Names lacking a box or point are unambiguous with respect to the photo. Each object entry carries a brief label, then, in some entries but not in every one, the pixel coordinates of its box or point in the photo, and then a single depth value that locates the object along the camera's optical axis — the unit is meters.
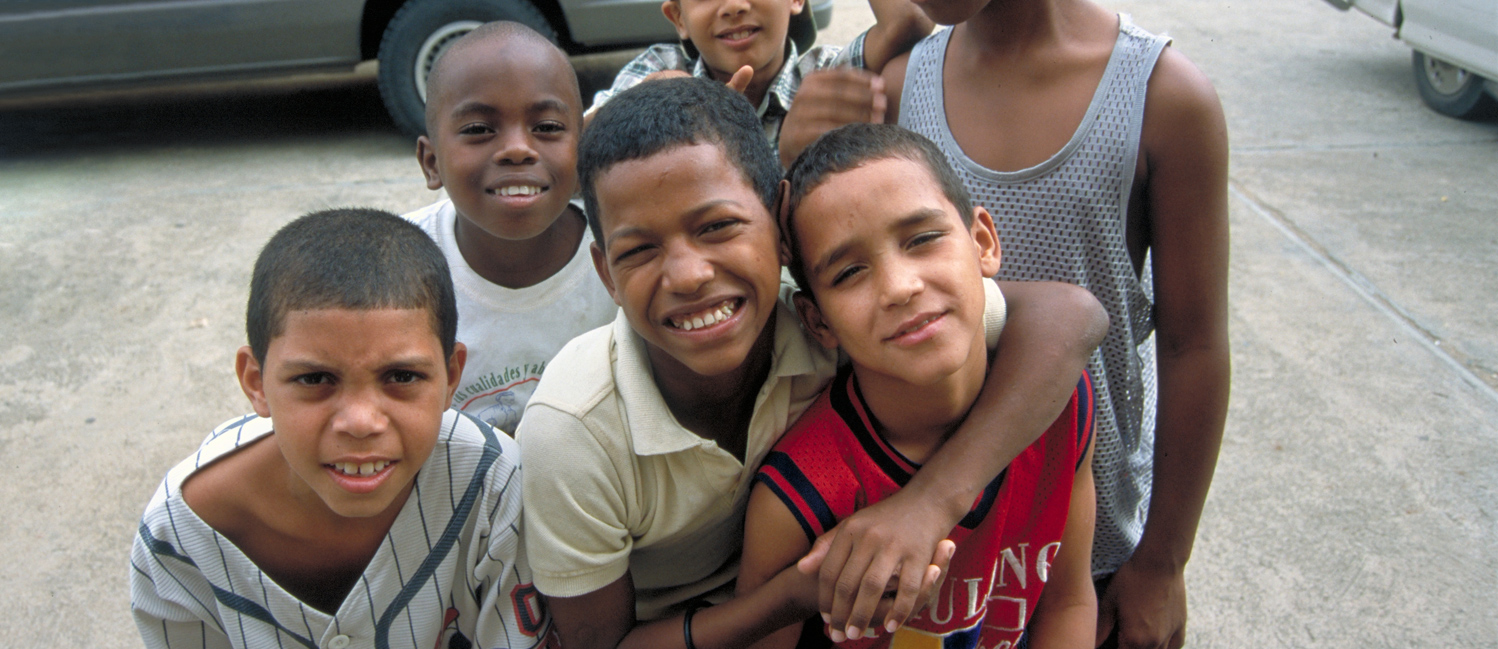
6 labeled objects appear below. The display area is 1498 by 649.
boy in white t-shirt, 1.87
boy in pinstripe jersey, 1.41
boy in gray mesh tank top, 1.44
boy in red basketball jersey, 1.36
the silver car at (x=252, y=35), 4.88
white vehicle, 4.96
